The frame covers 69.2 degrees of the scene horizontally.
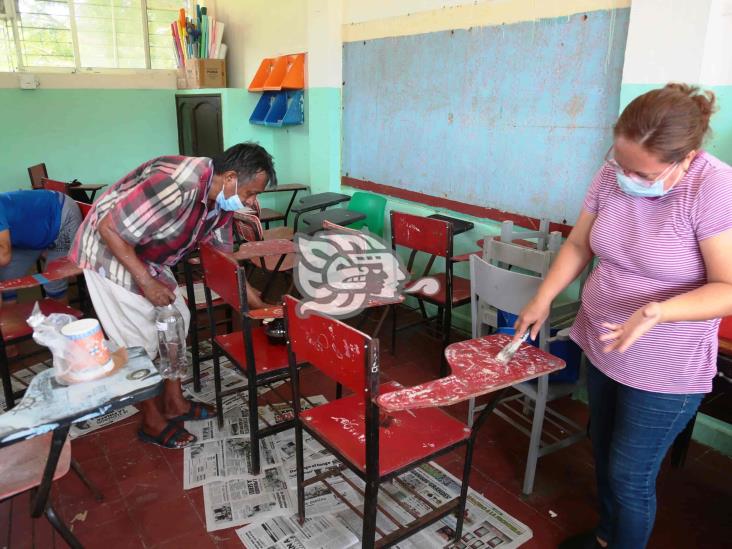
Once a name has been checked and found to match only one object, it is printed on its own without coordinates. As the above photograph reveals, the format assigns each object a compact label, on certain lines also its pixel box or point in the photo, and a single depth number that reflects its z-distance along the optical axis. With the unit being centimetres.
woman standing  107
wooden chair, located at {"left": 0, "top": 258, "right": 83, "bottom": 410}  211
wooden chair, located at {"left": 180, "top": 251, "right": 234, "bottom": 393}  238
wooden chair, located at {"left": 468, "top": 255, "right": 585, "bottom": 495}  181
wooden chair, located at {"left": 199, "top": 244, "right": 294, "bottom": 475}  185
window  530
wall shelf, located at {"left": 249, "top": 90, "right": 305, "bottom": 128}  459
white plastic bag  123
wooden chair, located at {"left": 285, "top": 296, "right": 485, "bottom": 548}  130
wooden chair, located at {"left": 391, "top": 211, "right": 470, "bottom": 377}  273
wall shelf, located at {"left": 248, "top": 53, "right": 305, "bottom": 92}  448
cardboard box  539
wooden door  529
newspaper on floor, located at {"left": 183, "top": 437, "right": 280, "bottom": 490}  203
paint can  124
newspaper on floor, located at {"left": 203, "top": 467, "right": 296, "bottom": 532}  183
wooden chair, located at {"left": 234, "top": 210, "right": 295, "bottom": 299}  328
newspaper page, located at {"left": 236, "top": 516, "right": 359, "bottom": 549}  172
